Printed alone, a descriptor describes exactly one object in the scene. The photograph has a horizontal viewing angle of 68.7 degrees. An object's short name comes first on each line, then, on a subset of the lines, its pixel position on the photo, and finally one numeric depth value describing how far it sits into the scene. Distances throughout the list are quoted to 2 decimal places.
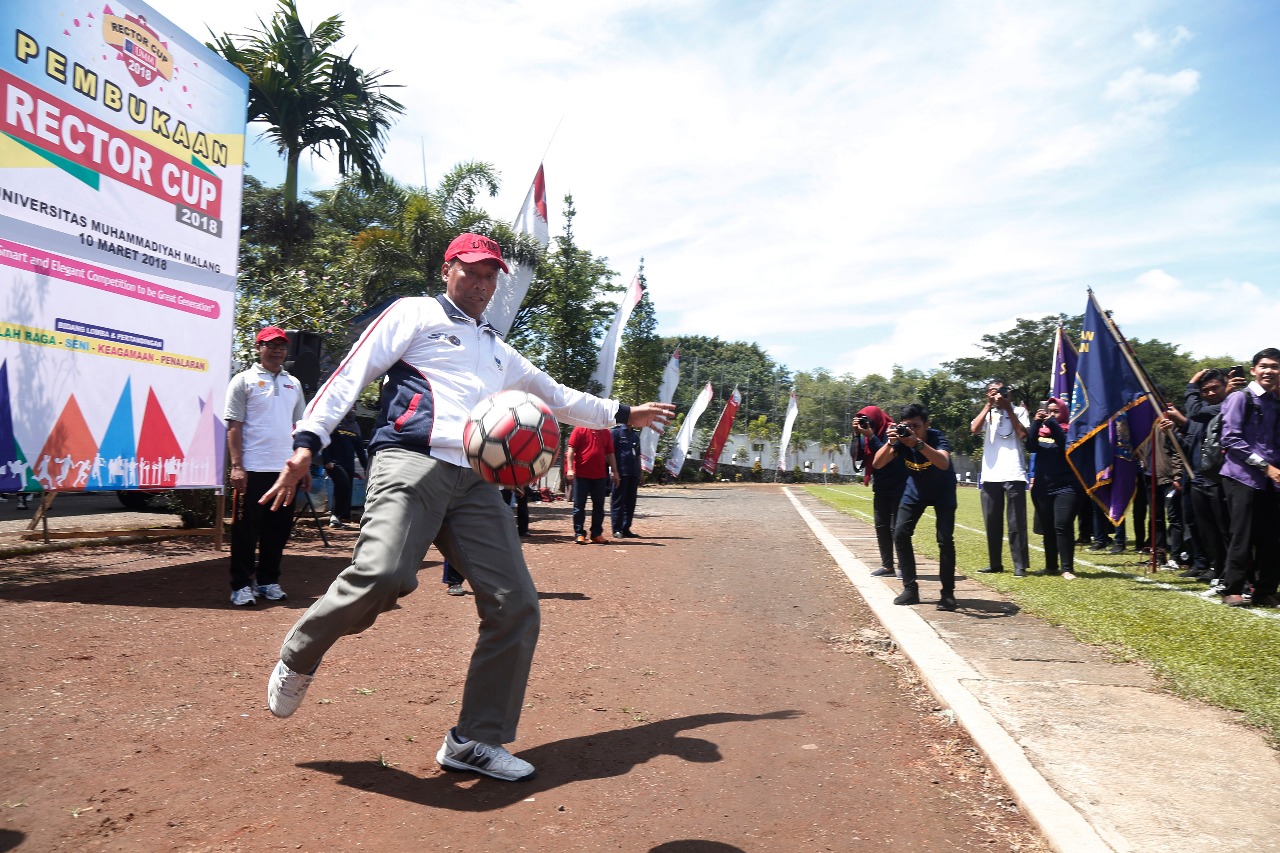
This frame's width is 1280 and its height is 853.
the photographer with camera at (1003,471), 9.70
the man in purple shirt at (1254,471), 7.29
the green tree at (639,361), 45.16
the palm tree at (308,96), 21.53
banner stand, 9.60
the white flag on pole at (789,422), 47.06
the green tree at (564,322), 31.25
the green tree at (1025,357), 78.75
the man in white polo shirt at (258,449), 7.08
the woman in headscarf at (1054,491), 9.78
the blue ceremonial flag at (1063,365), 12.16
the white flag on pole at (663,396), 27.39
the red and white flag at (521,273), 12.98
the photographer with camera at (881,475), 9.05
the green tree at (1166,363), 77.12
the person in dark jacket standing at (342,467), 14.29
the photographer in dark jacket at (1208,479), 8.48
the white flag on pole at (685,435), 33.34
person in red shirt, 13.02
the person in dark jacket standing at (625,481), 14.25
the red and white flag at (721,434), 36.44
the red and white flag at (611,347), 19.78
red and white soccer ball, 3.53
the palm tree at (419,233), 22.27
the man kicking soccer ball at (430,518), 3.59
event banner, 7.38
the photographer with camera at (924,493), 7.64
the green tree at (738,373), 81.38
